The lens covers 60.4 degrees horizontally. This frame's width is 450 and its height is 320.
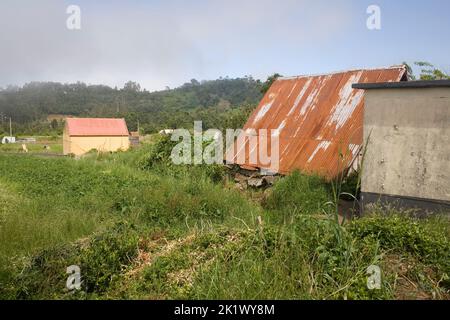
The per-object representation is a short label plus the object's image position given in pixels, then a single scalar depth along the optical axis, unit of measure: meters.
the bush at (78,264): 4.21
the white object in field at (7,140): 53.11
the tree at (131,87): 125.88
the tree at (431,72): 13.91
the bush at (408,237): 4.30
